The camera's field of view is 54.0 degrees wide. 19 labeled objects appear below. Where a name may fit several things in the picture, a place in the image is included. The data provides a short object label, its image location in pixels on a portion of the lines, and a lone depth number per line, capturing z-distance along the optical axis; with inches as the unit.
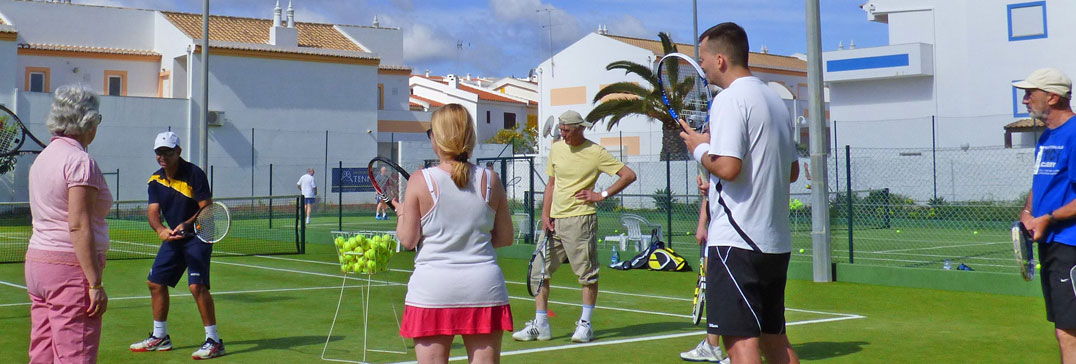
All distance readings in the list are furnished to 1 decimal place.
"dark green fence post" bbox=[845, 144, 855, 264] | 497.0
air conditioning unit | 1592.0
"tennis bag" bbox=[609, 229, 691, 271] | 549.0
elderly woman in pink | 161.9
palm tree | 1185.4
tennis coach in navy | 279.1
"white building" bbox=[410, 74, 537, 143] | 2593.5
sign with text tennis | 1445.6
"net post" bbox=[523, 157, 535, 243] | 637.3
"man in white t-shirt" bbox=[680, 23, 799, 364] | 161.8
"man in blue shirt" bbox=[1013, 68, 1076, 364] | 183.8
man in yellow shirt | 308.8
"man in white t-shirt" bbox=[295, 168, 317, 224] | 1132.5
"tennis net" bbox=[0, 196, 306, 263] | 729.0
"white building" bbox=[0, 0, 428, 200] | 1584.6
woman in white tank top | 158.6
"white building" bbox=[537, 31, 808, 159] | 2133.4
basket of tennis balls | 258.8
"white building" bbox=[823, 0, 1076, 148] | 1355.8
